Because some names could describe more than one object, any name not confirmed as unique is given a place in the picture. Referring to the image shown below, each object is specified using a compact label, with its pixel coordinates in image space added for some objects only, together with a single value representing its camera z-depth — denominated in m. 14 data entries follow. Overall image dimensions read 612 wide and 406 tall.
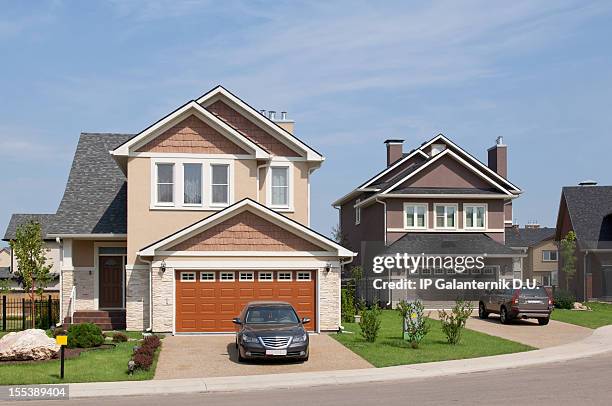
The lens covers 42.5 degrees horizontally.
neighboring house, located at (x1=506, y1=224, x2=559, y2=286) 66.62
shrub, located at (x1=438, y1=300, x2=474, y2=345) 24.77
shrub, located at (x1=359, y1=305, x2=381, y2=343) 25.22
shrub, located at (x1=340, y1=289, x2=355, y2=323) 32.75
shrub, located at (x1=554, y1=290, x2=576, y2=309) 40.44
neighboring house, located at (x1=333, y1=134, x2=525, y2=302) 42.69
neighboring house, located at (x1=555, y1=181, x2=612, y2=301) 50.03
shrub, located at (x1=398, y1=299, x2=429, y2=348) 24.70
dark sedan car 20.55
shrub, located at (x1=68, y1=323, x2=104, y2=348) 23.73
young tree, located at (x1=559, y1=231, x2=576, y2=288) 49.44
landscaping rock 20.67
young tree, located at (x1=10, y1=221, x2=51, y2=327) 33.09
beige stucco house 27.91
